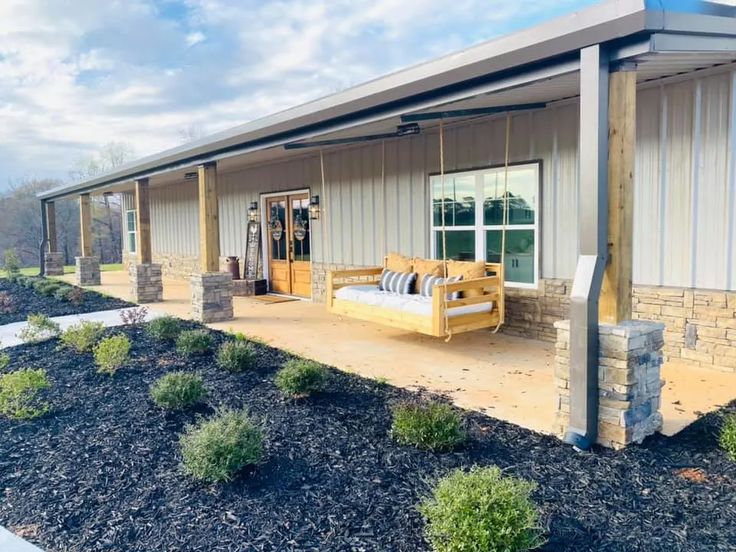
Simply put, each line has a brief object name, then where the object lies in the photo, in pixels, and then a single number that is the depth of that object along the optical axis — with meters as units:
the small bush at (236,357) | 5.04
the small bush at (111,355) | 5.02
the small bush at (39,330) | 6.61
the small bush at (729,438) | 3.00
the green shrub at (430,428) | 3.18
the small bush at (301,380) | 4.19
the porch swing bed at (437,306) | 5.32
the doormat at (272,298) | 10.06
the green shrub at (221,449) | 2.82
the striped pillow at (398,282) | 6.84
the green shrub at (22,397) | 3.98
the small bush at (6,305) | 9.28
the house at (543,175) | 3.15
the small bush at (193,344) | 5.67
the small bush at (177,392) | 3.95
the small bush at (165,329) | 6.29
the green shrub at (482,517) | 2.05
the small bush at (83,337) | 5.82
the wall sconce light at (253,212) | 10.92
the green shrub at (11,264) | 14.92
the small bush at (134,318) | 7.33
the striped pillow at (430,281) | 6.14
